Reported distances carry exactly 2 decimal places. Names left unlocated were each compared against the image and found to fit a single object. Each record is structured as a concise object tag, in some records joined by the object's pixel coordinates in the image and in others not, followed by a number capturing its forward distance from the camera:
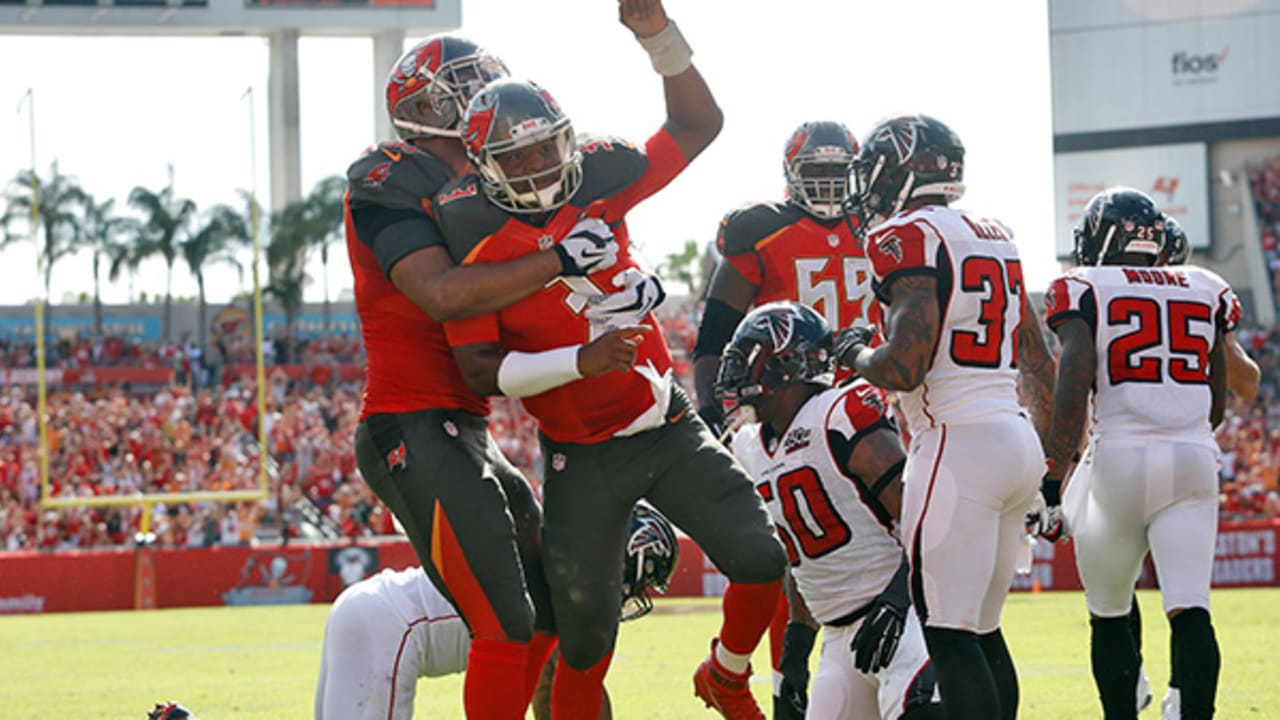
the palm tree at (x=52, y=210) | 95.25
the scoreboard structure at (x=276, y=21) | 78.47
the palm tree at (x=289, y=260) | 90.94
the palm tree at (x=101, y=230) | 98.06
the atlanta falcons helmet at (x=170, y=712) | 11.84
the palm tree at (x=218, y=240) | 94.19
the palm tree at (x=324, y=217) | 93.31
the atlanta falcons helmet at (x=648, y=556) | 11.43
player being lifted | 10.31
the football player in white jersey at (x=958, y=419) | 10.14
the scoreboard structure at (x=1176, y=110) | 81.94
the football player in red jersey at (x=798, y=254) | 14.58
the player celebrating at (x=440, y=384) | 10.05
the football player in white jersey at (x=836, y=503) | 10.91
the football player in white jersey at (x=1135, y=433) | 12.30
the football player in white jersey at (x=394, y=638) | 10.70
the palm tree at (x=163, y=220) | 94.87
